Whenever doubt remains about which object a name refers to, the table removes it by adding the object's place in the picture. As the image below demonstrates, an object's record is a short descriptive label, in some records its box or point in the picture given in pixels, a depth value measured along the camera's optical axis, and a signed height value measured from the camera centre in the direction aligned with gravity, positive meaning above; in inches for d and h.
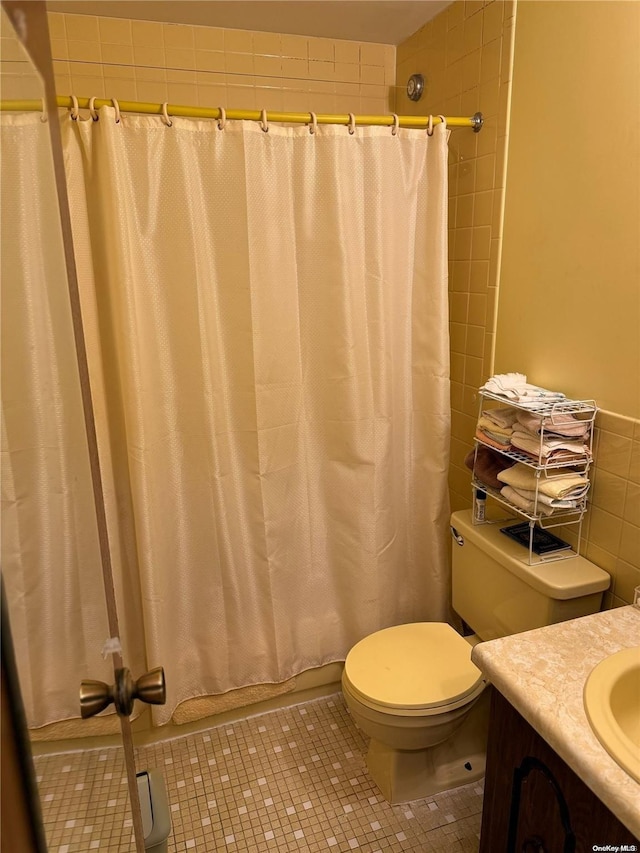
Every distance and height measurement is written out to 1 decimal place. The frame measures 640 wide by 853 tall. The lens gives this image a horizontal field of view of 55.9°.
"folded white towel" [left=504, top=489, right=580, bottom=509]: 60.1 -22.9
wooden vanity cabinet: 40.2 -38.3
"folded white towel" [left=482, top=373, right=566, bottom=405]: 63.6 -13.1
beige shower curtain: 66.2 -13.0
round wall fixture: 85.0 +24.9
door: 27.5 -11.3
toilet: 61.0 -43.7
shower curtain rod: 61.7 +16.6
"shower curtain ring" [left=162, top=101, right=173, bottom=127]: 62.5 +15.5
